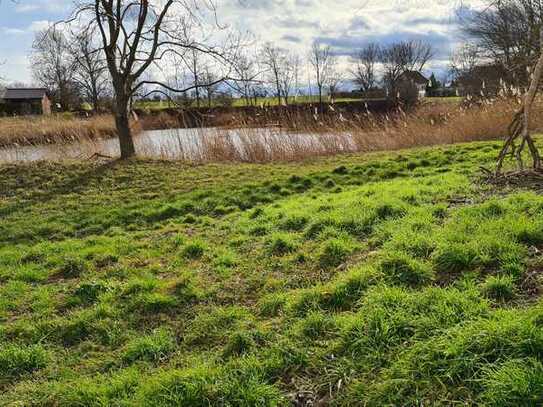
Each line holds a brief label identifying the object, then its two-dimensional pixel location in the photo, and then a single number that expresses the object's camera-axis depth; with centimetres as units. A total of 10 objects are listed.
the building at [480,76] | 2448
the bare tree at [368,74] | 5750
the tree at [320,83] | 4758
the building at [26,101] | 4862
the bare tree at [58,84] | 4556
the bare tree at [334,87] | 4809
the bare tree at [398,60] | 5728
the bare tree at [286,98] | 1511
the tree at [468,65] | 2912
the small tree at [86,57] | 1066
